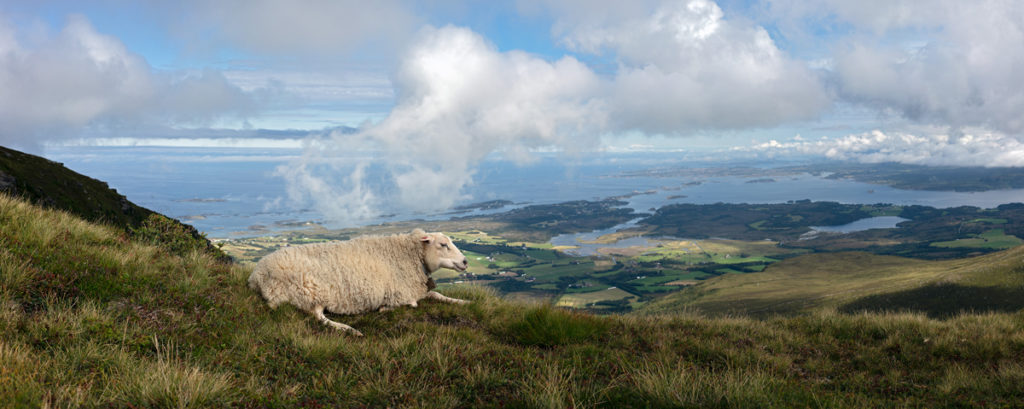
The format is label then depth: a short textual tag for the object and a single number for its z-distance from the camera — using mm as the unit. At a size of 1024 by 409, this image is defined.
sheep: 7988
